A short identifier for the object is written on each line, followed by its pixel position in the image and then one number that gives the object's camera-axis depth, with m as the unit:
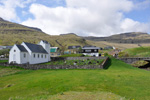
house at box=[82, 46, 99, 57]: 82.25
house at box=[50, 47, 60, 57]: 138.23
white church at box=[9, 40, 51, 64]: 48.72
